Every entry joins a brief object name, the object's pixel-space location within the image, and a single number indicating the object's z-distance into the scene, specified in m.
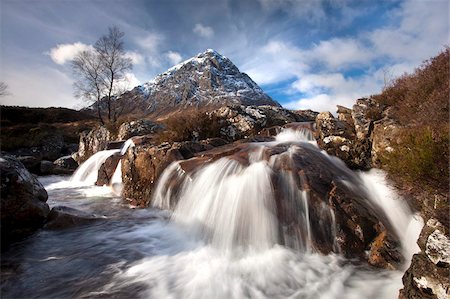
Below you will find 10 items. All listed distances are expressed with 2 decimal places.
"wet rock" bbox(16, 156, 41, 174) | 18.28
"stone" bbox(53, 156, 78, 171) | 21.43
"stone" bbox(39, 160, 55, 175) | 18.19
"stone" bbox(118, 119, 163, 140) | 19.31
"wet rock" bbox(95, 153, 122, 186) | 13.67
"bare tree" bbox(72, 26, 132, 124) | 28.95
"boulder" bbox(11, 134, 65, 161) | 23.67
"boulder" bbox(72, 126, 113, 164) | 21.06
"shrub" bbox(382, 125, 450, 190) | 4.35
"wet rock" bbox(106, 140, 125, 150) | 18.03
